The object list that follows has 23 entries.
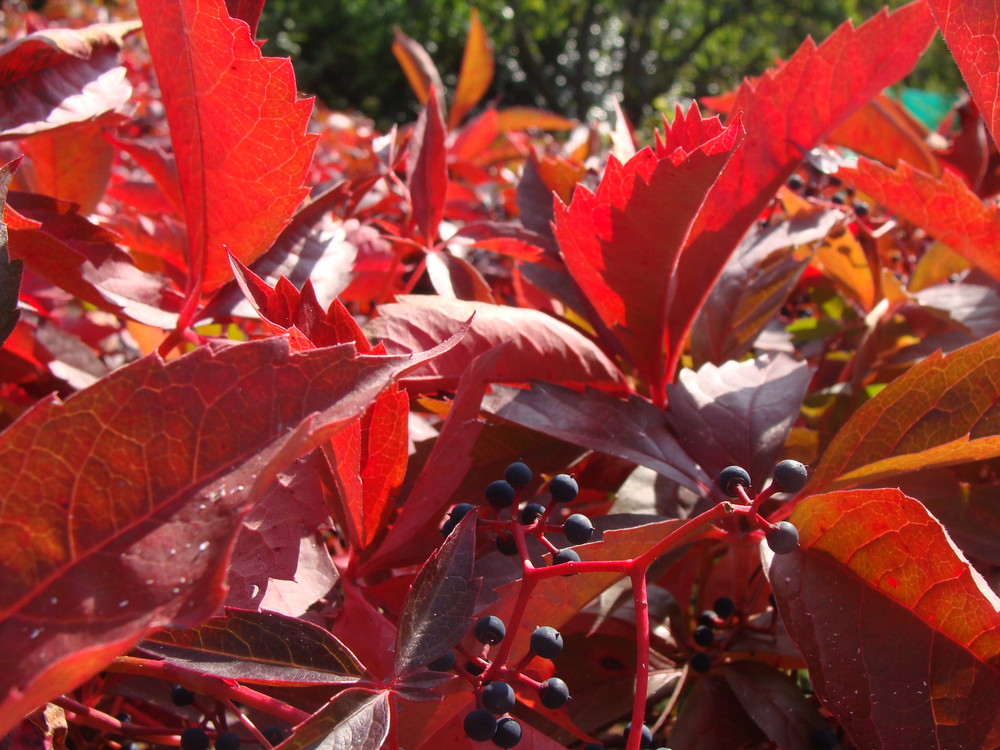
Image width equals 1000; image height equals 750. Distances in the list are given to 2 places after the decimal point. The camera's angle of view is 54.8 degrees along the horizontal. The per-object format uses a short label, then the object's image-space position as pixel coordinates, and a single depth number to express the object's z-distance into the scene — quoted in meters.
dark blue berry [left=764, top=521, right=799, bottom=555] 0.20
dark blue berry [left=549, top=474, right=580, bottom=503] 0.23
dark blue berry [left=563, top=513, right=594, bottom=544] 0.22
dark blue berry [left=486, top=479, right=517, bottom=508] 0.23
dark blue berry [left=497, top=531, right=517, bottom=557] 0.23
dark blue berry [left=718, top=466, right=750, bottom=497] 0.22
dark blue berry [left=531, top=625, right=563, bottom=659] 0.20
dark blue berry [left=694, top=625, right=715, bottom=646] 0.28
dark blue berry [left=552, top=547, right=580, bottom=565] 0.21
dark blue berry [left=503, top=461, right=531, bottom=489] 0.24
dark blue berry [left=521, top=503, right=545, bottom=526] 0.23
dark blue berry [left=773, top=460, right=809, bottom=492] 0.21
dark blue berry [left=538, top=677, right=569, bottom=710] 0.20
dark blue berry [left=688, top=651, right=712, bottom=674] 0.27
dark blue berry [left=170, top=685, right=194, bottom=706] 0.24
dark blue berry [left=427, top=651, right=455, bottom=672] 0.20
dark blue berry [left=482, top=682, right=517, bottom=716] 0.19
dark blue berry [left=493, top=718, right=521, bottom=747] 0.19
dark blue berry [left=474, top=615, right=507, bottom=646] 0.21
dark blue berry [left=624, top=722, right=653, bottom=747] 0.23
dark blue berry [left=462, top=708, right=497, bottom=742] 0.19
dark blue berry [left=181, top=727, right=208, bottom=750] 0.22
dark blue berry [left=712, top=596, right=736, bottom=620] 0.28
